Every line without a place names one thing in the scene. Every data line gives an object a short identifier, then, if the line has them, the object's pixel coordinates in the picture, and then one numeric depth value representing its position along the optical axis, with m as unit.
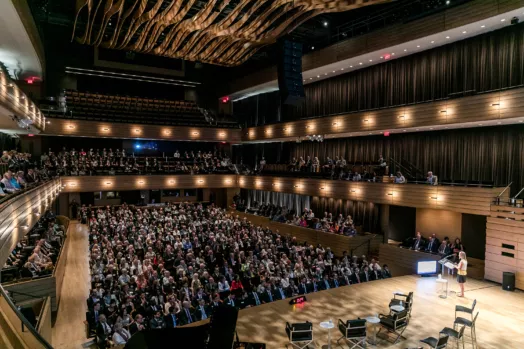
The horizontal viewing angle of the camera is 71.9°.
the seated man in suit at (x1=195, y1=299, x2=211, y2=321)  7.79
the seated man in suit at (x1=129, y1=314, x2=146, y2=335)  7.18
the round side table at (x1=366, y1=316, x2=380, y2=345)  6.49
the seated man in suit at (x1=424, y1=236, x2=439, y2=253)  12.47
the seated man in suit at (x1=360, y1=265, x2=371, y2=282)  10.76
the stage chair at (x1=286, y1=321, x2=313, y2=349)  6.12
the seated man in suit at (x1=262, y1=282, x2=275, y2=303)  8.88
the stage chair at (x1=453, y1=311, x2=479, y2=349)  6.34
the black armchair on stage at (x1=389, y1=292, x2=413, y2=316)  7.12
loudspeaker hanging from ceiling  13.57
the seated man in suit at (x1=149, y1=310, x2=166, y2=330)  7.17
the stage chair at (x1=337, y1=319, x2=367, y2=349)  6.25
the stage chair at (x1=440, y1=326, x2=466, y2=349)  6.02
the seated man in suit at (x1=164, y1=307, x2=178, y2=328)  7.39
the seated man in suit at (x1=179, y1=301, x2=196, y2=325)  7.58
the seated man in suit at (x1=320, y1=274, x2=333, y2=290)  9.88
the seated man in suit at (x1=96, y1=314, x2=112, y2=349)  6.72
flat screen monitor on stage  11.04
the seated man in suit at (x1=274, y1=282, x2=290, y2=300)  9.11
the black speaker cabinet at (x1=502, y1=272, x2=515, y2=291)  10.01
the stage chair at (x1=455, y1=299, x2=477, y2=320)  6.64
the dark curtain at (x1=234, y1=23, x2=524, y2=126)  11.96
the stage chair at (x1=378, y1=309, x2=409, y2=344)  6.57
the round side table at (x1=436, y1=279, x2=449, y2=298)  9.10
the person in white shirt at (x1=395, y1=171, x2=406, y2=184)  14.09
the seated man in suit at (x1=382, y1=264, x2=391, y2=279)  11.11
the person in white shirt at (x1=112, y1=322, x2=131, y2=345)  6.87
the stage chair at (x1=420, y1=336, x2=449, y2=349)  5.72
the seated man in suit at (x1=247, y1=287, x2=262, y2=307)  8.62
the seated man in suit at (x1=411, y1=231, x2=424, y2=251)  12.89
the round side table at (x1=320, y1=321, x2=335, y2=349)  6.22
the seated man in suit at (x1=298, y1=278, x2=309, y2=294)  9.48
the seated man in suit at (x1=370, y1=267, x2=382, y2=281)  10.91
